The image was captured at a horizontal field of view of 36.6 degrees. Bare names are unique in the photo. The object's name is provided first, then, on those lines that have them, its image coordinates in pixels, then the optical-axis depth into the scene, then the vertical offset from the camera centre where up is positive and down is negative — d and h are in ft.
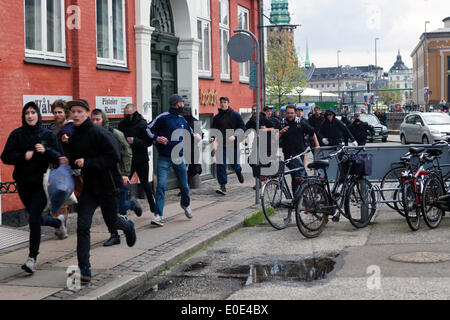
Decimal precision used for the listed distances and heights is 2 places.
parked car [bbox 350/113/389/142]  128.36 +0.40
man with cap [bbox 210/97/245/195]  47.19 +0.44
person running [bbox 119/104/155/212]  35.12 -0.37
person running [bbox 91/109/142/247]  28.22 -1.55
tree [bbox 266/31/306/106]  157.89 +14.94
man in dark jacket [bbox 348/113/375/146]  71.97 +0.15
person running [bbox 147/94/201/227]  33.55 -0.55
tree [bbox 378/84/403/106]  533.96 +28.53
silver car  100.22 +0.62
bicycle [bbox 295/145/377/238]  29.96 -3.06
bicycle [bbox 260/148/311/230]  32.12 -3.20
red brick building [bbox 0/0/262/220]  33.68 +5.10
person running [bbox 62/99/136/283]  21.79 -0.90
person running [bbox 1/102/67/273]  23.27 -0.82
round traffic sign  41.06 +5.20
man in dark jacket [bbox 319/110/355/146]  54.24 +0.07
